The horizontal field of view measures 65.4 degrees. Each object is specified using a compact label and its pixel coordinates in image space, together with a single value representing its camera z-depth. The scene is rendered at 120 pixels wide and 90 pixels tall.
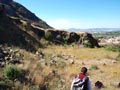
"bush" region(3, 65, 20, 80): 4.31
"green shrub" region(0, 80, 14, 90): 3.89
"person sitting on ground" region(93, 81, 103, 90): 4.58
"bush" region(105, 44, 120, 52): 13.24
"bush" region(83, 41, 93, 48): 13.96
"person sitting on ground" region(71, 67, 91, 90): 3.02
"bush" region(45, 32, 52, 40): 12.96
